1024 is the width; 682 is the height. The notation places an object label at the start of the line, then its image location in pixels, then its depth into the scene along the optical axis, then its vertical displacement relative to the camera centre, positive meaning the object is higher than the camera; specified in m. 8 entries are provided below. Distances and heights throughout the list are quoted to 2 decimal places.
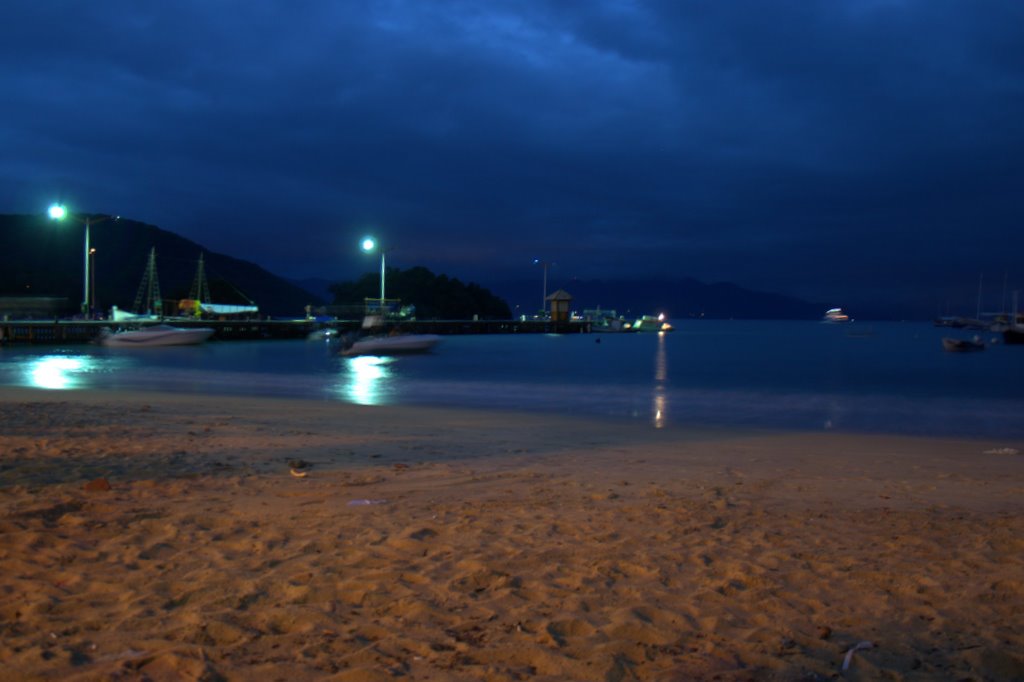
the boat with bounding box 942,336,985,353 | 68.94 -2.17
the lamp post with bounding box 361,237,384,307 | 55.94 +5.19
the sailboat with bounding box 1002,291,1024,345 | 87.31 -1.44
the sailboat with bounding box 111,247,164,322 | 64.62 +0.00
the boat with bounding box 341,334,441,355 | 47.41 -1.88
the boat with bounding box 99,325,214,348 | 52.44 -1.65
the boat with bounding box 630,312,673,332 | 133.79 -1.14
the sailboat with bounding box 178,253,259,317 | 76.31 +0.57
